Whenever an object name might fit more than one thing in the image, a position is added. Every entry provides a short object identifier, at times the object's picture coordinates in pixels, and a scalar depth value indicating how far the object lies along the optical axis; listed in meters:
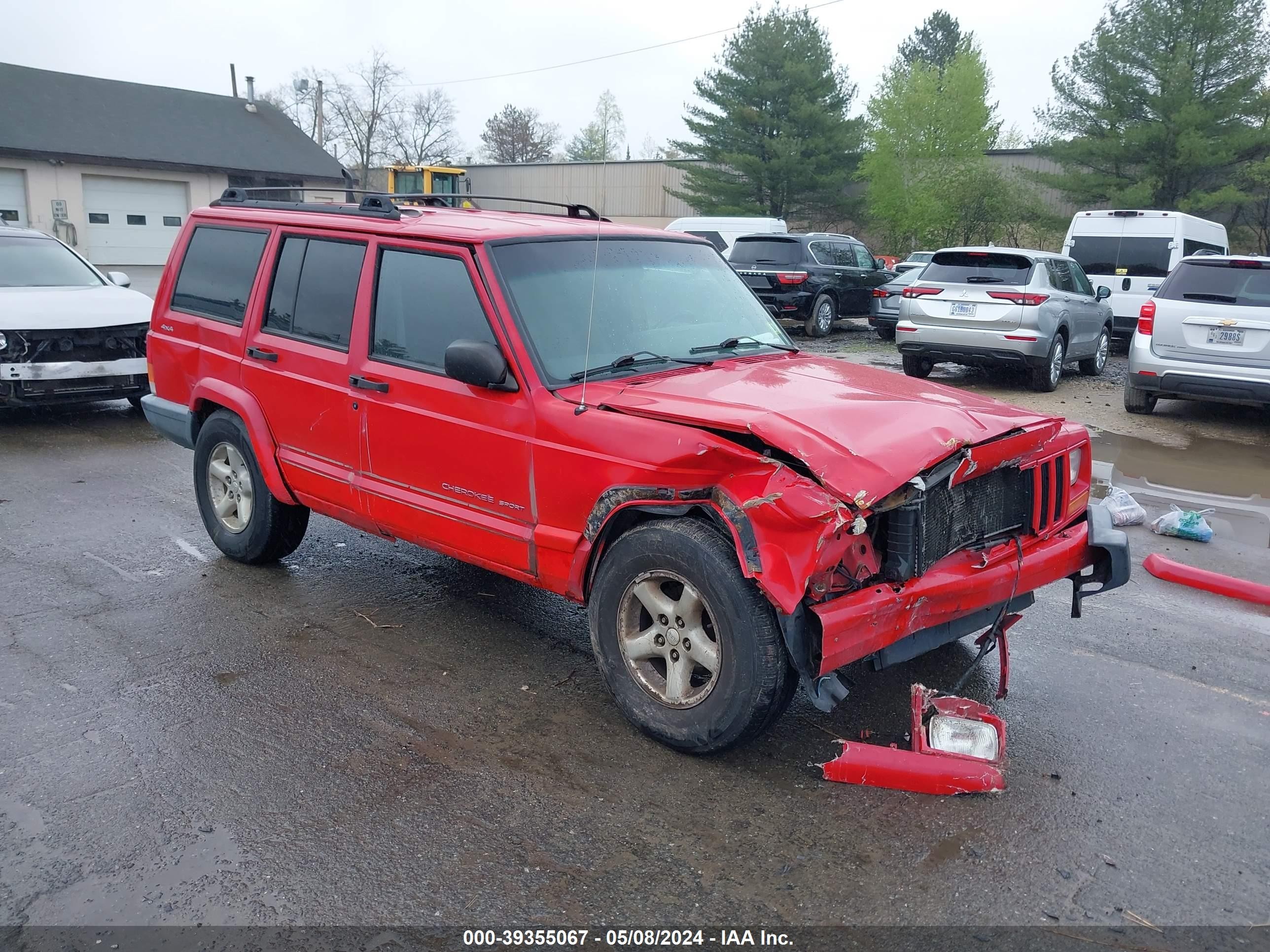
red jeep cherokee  3.38
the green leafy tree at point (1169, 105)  29.38
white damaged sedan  8.92
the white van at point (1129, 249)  17.30
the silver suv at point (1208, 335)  9.90
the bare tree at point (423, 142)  69.31
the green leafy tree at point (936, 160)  36.53
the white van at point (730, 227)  24.38
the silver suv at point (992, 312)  12.34
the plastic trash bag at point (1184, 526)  6.82
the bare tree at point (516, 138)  73.25
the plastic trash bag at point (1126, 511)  7.12
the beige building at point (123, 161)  30.28
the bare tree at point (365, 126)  67.44
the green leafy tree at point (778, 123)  38.78
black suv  18.55
